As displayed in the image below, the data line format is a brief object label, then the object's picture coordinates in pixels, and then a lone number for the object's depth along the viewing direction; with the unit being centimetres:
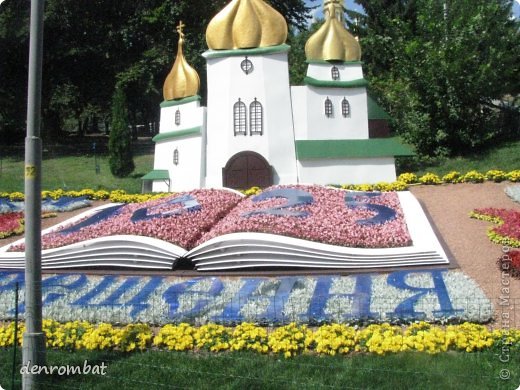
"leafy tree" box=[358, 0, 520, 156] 2342
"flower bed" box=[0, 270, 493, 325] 768
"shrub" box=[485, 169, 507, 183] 1756
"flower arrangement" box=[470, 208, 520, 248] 1114
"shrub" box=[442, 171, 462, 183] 1797
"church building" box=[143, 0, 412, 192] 2044
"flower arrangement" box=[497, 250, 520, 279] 922
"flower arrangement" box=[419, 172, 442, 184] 1805
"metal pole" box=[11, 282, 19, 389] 580
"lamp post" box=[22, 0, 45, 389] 568
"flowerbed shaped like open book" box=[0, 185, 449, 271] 1033
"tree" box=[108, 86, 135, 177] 2731
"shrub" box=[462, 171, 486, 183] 1761
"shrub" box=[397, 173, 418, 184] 1871
